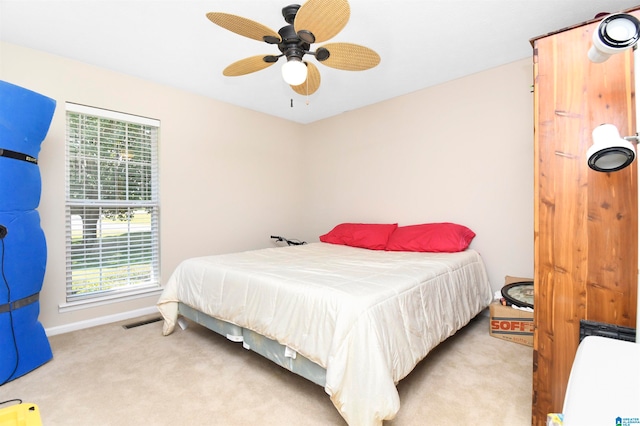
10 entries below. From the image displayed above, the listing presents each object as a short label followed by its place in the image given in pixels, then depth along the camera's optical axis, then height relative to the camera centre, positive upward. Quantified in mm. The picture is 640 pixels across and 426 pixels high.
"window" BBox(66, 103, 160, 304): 2877 +71
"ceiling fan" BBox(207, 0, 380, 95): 1582 +1023
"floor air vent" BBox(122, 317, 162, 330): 2894 -1078
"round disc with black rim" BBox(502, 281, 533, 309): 2522 -720
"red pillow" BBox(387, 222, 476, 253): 3003 -268
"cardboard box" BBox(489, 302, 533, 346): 2471 -924
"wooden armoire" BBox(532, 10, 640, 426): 1296 +9
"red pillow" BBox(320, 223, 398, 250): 3488 -277
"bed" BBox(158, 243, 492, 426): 1440 -580
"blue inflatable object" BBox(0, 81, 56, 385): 1984 -144
